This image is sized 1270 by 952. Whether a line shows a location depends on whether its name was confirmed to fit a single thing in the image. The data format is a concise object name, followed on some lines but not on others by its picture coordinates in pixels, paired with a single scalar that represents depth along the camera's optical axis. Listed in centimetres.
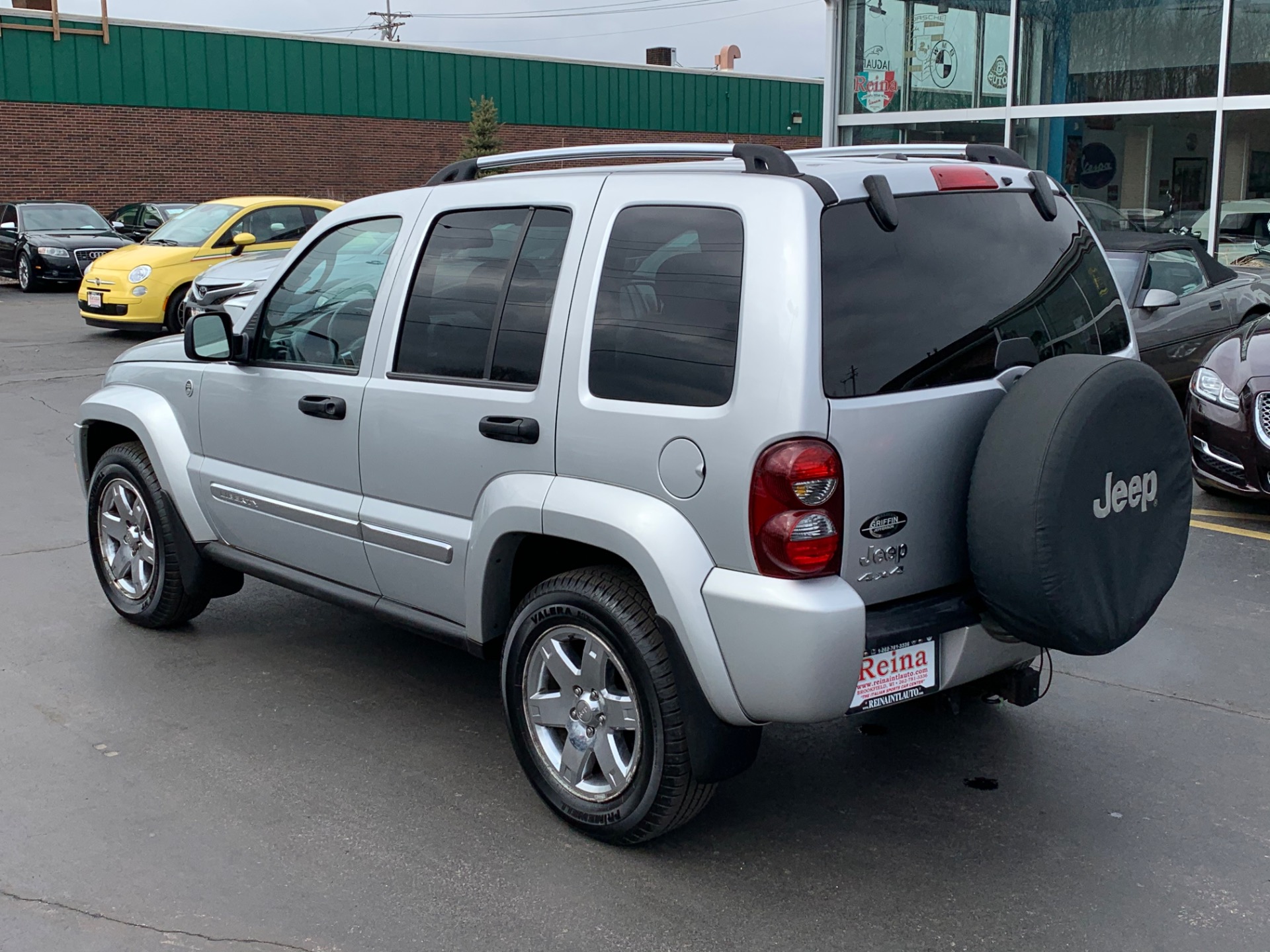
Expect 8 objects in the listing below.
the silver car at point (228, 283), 1370
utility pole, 8119
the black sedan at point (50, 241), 2356
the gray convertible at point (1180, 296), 1037
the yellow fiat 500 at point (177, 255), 1593
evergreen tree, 3641
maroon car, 749
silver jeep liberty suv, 338
